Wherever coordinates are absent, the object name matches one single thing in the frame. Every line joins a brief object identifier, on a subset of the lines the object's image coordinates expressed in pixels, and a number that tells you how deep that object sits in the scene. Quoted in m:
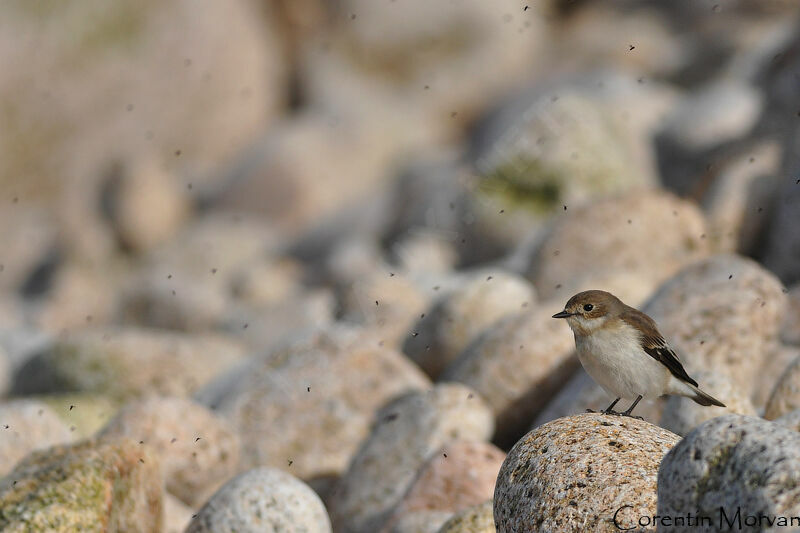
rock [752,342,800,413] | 15.76
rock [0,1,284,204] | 47.03
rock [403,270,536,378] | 20.64
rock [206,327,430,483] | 18.11
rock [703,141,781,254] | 22.80
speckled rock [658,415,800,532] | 7.82
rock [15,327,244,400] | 22.61
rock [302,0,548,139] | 46.72
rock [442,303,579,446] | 17.62
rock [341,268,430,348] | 23.42
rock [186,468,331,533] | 12.84
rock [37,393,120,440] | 19.69
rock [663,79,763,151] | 29.78
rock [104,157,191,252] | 42.97
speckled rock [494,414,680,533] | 9.64
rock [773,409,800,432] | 12.18
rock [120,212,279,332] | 31.28
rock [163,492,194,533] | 15.18
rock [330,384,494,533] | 15.70
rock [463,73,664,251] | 30.34
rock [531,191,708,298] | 23.16
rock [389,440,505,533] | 14.08
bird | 11.36
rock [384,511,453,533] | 13.39
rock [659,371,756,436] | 13.50
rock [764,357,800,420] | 14.01
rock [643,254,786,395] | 15.92
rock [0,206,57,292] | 44.78
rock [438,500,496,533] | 12.02
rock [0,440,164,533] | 12.48
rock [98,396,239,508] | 16.48
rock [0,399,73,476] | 17.30
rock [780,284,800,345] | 16.62
